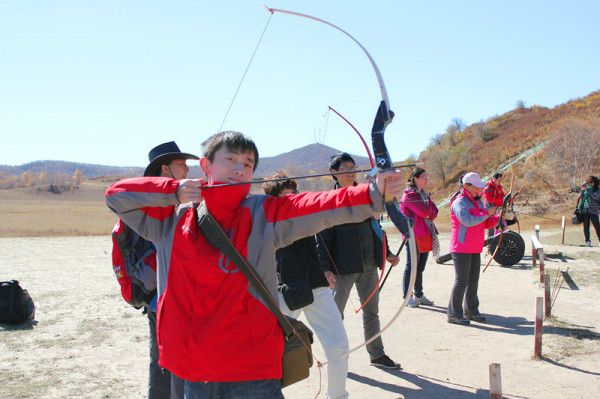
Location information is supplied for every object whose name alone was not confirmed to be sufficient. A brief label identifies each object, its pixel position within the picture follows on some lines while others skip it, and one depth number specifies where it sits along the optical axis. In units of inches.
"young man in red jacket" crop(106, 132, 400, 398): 91.9
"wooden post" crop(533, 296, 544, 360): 222.1
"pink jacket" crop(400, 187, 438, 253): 306.7
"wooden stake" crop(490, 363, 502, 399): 133.5
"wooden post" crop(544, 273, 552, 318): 286.0
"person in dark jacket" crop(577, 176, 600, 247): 612.9
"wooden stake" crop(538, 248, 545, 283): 353.4
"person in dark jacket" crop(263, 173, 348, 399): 168.6
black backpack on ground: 289.4
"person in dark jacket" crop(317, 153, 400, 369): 206.5
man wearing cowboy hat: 142.3
